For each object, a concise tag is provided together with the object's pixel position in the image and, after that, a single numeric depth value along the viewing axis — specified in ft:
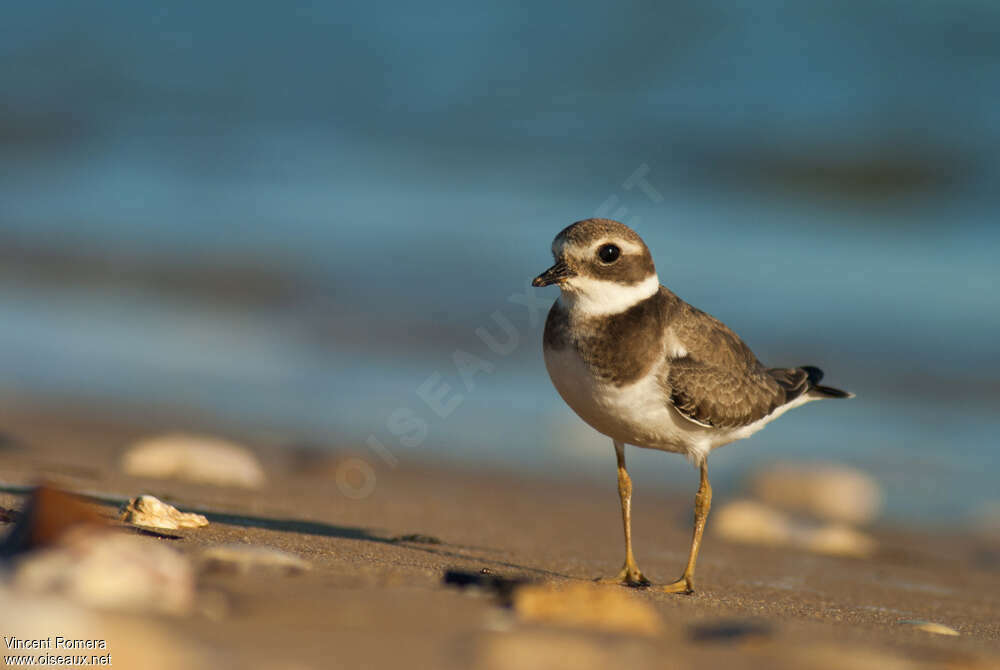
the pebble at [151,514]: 26.27
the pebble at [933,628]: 24.98
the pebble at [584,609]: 19.51
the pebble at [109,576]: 17.42
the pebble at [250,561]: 20.65
